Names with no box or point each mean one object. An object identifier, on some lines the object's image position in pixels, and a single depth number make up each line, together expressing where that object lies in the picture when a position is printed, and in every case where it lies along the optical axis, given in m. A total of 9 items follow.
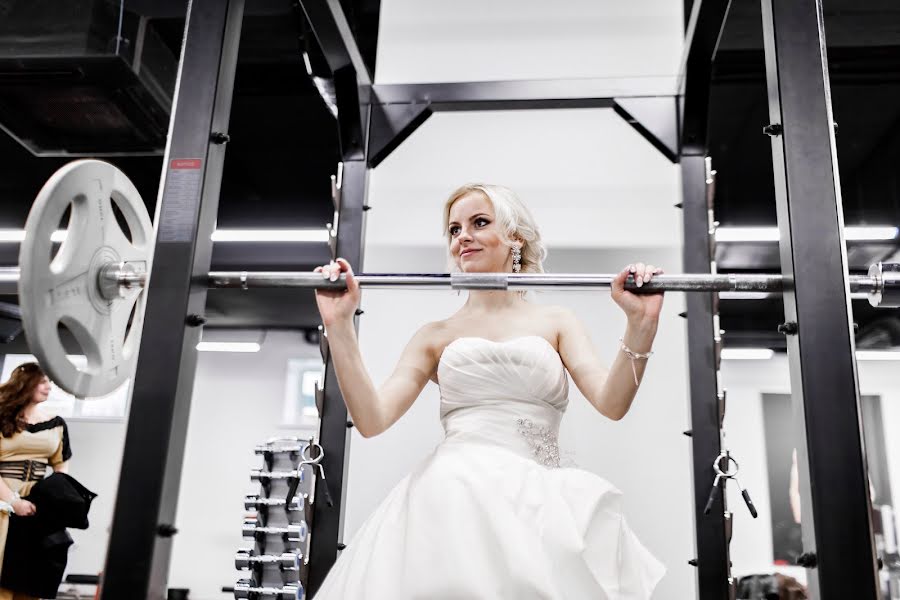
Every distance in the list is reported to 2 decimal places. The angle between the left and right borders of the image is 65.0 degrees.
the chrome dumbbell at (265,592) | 2.71
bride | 1.47
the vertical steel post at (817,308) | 1.24
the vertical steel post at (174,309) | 1.36
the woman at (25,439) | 4.03
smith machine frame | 1.27
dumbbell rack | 3.05
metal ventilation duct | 3.56
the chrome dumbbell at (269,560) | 3.04
